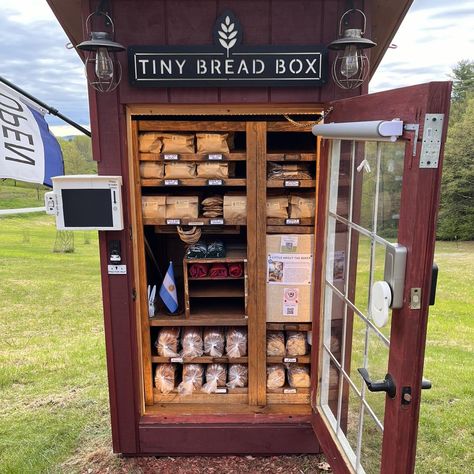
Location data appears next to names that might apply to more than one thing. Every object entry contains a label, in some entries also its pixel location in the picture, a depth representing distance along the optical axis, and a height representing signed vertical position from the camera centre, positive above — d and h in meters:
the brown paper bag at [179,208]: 2.68 -0.25
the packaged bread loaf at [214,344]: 2.91 -1.15
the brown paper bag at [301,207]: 2.64 -0.24
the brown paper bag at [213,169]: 2.62 -0.01
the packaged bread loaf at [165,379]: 2.92 -1.38
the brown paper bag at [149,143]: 2.57 +0.14
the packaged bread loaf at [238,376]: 2.95 -1.38
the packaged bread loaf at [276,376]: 2.88 -1.34
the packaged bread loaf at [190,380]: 2.93 -1.40
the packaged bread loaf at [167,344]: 2.87 -1.14
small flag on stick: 2.91 -0.82
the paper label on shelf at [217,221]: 2.68 -0.32
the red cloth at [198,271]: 2.87 -0.67
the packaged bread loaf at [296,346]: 2.83 -1.13
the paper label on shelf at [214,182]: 2.61 -0.09
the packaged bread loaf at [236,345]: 2.89 -1.15
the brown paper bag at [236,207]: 2.65 -0.24
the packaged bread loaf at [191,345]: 2.90 -1.16
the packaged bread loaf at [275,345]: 2.84 -1.13
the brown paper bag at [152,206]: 2.64 -0.23
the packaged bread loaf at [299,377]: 2.86 -1.34
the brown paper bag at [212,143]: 2.60 +0.14
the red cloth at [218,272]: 2.87 -0.67
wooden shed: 1.53 -0.33
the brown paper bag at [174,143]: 2.59 +0.14
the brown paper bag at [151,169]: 2.60 -0.01
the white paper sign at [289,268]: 2.70 -0.61
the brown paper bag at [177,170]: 2.62 -0.02
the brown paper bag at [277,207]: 2.66 -0.24
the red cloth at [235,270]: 2.88 -0.67
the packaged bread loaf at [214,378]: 2.93 -1.38
